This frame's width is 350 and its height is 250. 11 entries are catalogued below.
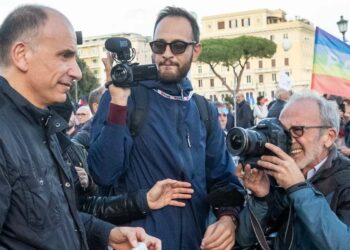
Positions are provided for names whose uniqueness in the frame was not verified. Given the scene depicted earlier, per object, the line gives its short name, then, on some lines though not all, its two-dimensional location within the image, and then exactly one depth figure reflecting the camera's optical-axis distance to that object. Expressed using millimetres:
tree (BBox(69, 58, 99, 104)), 55125
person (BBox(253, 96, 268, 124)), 16594
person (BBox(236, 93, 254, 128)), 15769
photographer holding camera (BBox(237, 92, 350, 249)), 2596
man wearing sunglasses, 2734
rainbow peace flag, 7609
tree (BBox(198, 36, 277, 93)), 75375
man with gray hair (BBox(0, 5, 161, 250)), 1854
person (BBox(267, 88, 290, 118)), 8289
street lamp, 15242
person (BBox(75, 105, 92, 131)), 7875
